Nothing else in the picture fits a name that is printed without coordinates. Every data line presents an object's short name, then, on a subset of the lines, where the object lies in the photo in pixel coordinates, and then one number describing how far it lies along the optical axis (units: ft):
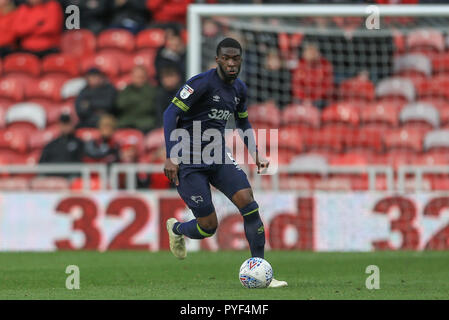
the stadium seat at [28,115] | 55.36
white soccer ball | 26.86
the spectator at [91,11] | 59.31
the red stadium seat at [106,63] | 57.11
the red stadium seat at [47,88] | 56.95
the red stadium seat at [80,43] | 58.80
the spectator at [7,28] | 59.98
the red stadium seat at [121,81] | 55.83
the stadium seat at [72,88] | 55.93
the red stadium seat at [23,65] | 58.70
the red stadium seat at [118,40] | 58.03
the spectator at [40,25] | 58.80
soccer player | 28.12
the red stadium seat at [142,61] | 56.17
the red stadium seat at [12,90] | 57.47
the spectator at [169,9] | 57.57
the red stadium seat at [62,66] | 58.13
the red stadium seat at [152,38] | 57.11
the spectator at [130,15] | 58.70
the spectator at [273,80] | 50.70
